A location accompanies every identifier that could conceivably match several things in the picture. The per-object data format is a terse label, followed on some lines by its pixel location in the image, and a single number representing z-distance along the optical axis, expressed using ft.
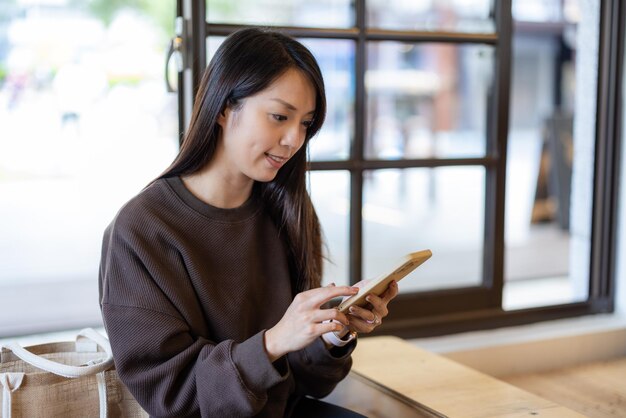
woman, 3.94
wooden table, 5.05
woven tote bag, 4.15
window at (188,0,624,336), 7.24
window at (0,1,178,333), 14.57
